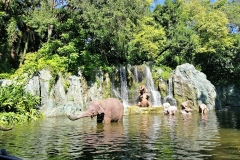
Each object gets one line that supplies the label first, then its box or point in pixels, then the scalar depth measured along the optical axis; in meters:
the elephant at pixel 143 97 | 30.64
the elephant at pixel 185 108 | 26.81
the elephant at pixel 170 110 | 25.67
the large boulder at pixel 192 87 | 35.62
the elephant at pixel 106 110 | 17.64
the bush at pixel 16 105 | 20.32
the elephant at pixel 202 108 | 27.90
